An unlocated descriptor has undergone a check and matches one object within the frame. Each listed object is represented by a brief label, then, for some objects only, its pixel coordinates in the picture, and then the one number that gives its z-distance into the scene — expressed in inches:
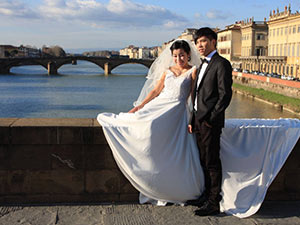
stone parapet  103.3
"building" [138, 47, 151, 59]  6013.8
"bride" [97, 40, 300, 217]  100.7
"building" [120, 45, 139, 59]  6422.2
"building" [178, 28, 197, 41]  3329.7
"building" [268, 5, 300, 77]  1322.6
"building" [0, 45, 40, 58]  3831.2
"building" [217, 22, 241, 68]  2081.7
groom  94.0
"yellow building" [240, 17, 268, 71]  1870.1
